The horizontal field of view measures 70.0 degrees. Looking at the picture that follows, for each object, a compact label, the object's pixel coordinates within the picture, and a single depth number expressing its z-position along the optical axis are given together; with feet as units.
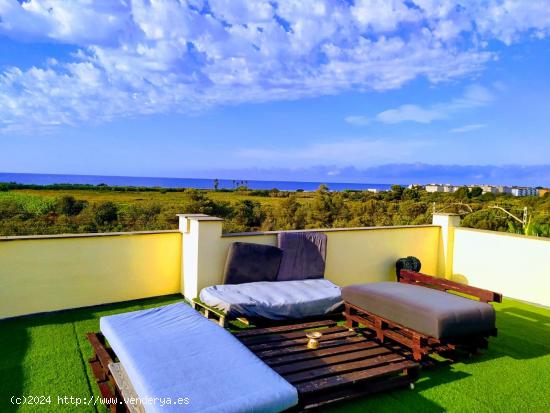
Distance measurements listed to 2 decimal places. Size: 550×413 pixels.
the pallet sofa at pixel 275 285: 14.53
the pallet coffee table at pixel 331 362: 9.28
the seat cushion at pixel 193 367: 6.77
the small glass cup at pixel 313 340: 11.35
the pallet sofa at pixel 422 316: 11.60
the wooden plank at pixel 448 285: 14.26
